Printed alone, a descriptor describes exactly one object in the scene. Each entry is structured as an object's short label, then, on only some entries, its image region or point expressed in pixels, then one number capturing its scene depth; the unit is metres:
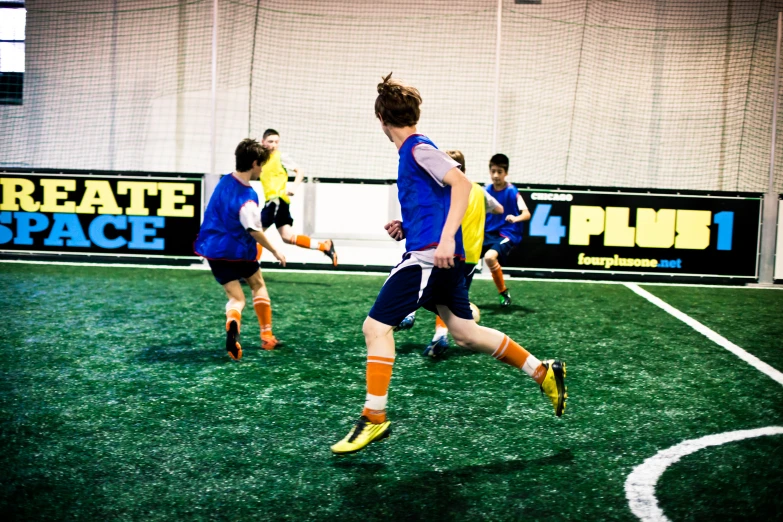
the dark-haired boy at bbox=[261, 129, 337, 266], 8.34
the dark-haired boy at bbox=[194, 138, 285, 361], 4.80
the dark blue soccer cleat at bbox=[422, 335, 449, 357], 5.05
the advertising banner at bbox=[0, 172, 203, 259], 9.62
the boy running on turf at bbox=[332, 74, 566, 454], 3.13
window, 13.05
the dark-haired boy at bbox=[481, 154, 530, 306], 7.04
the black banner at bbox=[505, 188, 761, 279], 9.25
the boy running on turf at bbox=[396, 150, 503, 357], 4.27
